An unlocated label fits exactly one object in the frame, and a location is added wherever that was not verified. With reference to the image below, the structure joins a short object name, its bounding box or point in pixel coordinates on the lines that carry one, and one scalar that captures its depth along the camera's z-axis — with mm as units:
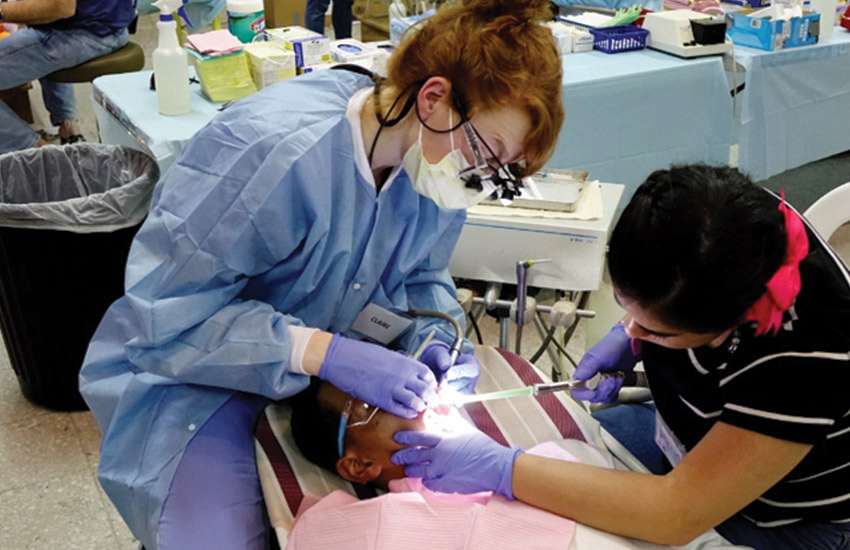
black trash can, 2229
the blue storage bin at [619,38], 3119
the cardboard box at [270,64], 2550
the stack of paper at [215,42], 2572
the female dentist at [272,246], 1336
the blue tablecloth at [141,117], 2336
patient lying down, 1238
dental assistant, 1067
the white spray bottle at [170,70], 2447
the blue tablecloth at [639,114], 2863
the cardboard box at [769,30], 3236
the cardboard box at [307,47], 2656
